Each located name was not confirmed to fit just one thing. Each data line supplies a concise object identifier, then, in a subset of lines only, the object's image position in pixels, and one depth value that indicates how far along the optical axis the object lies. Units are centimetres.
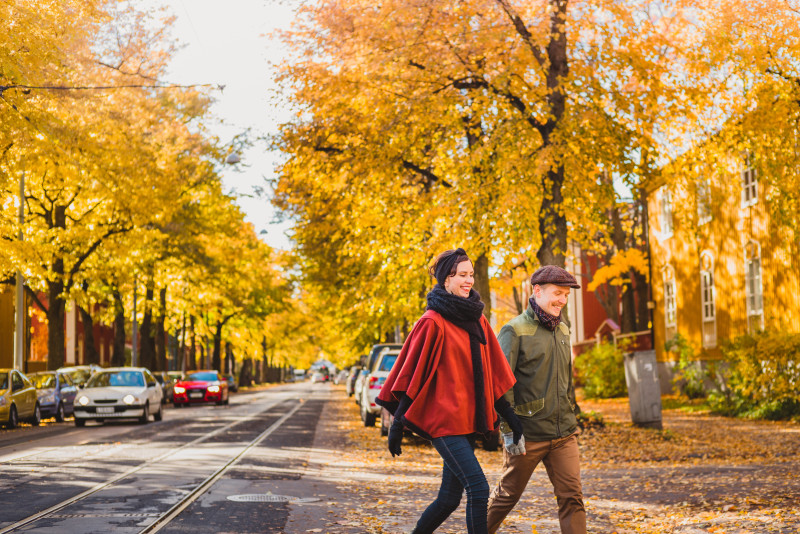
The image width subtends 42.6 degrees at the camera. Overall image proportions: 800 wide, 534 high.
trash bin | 1891
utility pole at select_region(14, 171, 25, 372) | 2797
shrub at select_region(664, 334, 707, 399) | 2954
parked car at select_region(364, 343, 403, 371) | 2820
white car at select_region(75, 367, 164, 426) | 2431
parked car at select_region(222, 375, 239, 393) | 6082
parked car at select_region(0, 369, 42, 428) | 2291
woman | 558
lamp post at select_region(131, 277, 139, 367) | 4634
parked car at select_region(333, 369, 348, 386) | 9272
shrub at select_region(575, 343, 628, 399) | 3459
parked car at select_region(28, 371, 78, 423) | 2700
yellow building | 2536
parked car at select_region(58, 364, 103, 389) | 3097
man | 606
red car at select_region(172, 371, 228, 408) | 3884
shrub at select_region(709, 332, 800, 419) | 2148
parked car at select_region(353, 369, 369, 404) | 2663
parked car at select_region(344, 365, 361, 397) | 3634
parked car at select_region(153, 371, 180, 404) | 4079
